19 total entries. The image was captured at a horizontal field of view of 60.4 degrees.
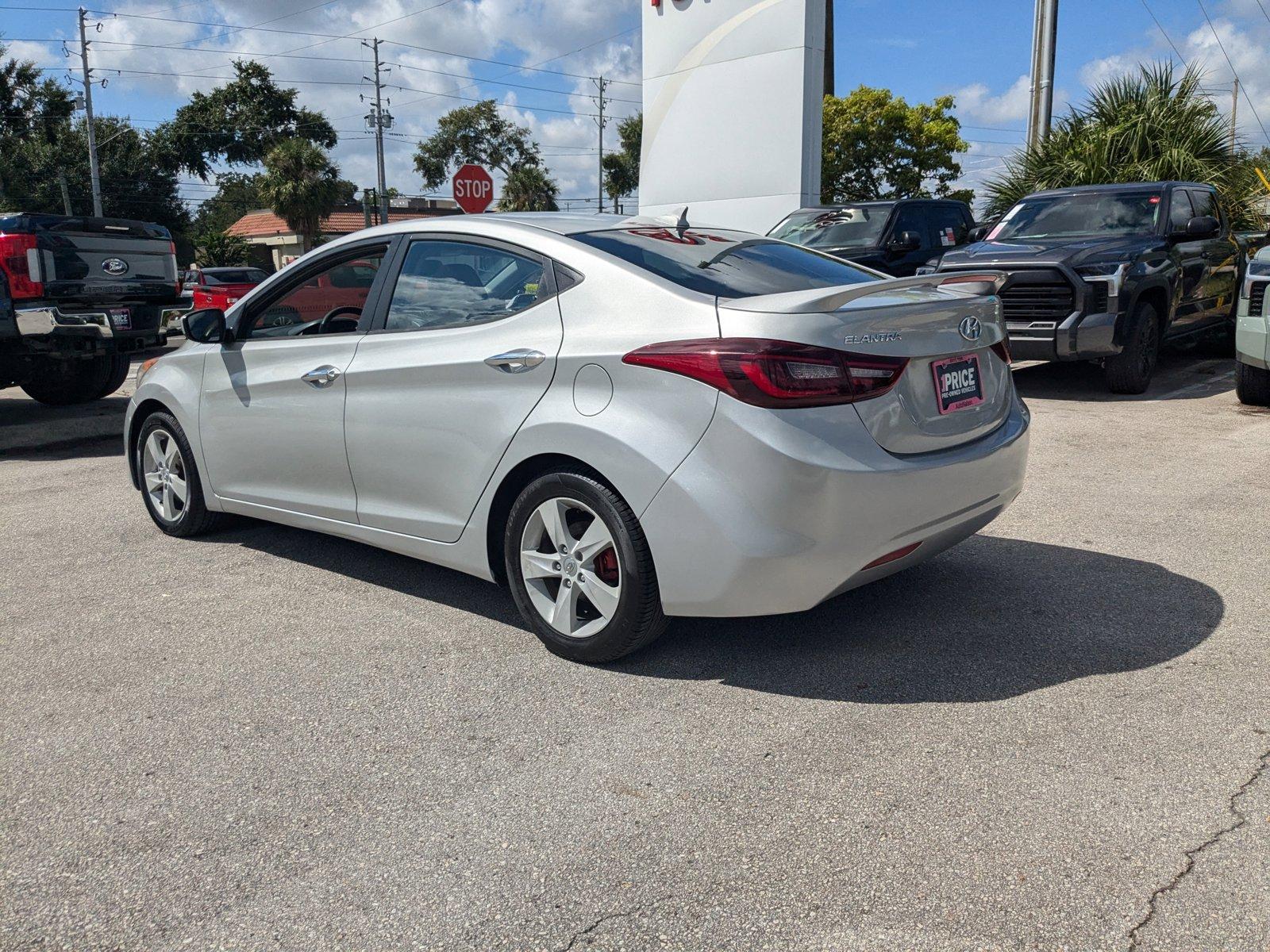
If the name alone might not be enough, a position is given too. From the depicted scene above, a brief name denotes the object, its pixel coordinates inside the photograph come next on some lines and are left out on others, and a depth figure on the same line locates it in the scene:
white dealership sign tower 15.68
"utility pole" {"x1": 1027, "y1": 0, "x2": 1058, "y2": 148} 18.95
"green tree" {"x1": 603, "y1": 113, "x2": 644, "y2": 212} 74.06
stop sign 13.04
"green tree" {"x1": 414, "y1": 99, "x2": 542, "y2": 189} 64.62
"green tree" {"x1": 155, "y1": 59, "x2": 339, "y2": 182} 60.09
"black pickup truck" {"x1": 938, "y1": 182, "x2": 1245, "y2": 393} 9.34
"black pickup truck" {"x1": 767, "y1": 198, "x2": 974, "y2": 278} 12.70
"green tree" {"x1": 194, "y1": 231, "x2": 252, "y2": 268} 50.91
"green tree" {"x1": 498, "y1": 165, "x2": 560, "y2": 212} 62.38
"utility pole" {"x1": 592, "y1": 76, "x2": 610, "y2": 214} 65.75
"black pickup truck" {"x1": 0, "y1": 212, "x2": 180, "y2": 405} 8.80
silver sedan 3.37
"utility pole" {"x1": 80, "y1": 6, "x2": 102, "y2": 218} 45.22
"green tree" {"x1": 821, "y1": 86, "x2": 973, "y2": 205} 42.62
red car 22.19
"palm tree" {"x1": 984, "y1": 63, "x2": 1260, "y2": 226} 16.61
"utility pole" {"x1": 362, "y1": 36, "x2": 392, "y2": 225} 49.53
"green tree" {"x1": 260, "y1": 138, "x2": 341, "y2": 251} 51.94
